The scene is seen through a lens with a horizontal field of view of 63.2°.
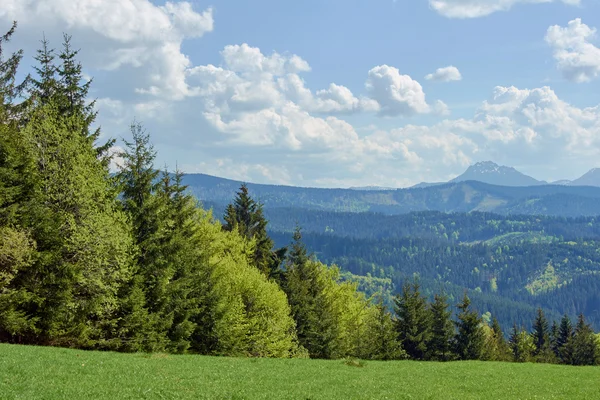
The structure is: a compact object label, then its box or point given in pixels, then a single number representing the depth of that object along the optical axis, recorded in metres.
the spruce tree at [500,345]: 94.68
